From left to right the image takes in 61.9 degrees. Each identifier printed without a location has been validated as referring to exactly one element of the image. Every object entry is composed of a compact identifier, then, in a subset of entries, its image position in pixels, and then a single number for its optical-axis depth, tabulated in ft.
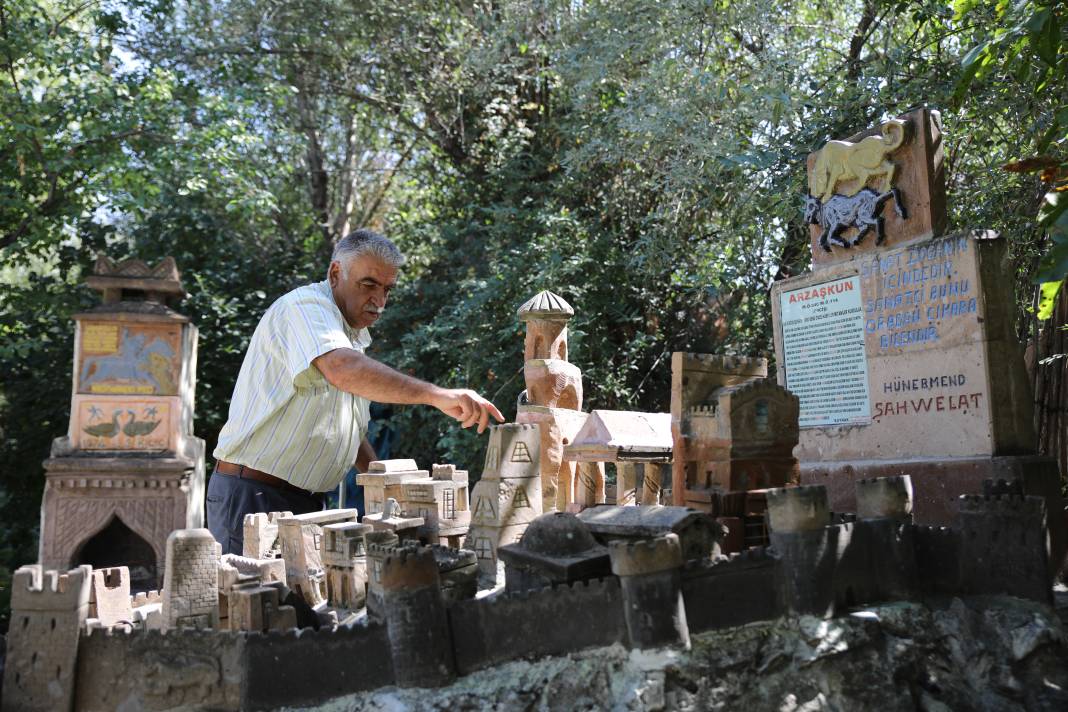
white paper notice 18.95
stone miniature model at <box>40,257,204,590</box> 20.48
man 13.83
